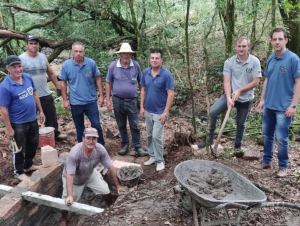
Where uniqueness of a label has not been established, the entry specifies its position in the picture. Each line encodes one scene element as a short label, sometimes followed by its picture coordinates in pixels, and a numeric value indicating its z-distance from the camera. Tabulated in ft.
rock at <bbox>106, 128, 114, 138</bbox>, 20.81
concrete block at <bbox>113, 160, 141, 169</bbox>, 15.89
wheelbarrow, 8.93
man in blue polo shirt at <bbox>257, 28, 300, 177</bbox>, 12.06
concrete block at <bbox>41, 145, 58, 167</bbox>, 15.40
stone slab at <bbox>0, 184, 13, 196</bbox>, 13.60
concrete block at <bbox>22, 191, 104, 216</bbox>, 12.18
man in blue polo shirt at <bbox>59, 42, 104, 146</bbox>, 16.03
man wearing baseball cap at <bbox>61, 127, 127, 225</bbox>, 12.66
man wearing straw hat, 16.06
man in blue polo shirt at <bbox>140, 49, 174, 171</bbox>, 14.61
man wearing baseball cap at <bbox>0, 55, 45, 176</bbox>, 13.09
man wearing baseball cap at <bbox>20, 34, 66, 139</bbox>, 15.81
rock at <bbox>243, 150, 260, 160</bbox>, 15.42
